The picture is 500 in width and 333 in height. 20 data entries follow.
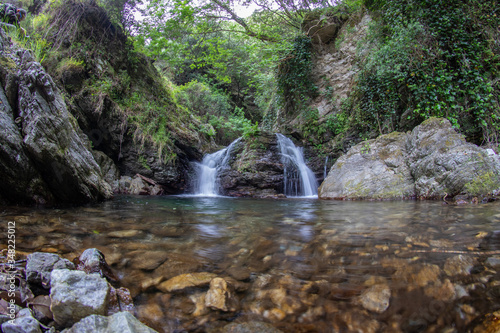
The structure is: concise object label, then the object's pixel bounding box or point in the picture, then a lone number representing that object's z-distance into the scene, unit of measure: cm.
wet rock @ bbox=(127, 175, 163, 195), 824
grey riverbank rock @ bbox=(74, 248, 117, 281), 159
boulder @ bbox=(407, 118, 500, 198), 465
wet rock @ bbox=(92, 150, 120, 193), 812
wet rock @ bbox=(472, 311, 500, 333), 104
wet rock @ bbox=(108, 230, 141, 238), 251
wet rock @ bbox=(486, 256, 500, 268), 154
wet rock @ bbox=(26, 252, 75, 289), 142
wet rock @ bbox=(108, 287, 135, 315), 131
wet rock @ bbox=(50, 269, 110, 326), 116
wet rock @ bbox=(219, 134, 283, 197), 891
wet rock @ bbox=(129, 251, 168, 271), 181
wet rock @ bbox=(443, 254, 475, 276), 149
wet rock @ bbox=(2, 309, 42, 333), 102
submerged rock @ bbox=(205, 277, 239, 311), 135
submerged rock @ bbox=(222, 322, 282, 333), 117
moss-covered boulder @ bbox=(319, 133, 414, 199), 609
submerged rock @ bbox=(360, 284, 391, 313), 126
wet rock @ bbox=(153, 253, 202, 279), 171
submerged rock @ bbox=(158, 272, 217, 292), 154
